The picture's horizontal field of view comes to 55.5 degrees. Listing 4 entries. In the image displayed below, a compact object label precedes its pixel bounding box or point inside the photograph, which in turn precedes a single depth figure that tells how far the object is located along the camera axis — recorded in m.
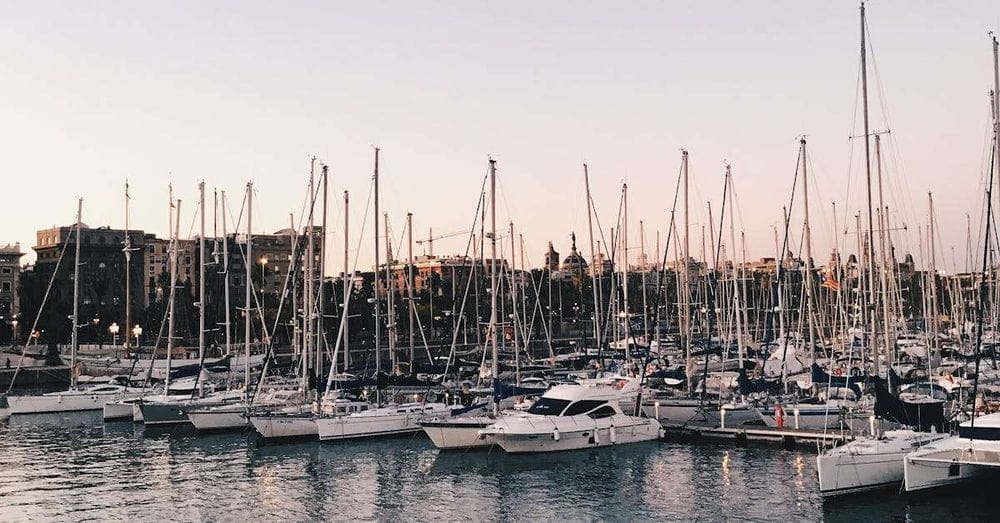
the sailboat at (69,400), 70.12
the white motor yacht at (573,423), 45.06
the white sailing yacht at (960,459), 32.84
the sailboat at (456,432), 46.97
